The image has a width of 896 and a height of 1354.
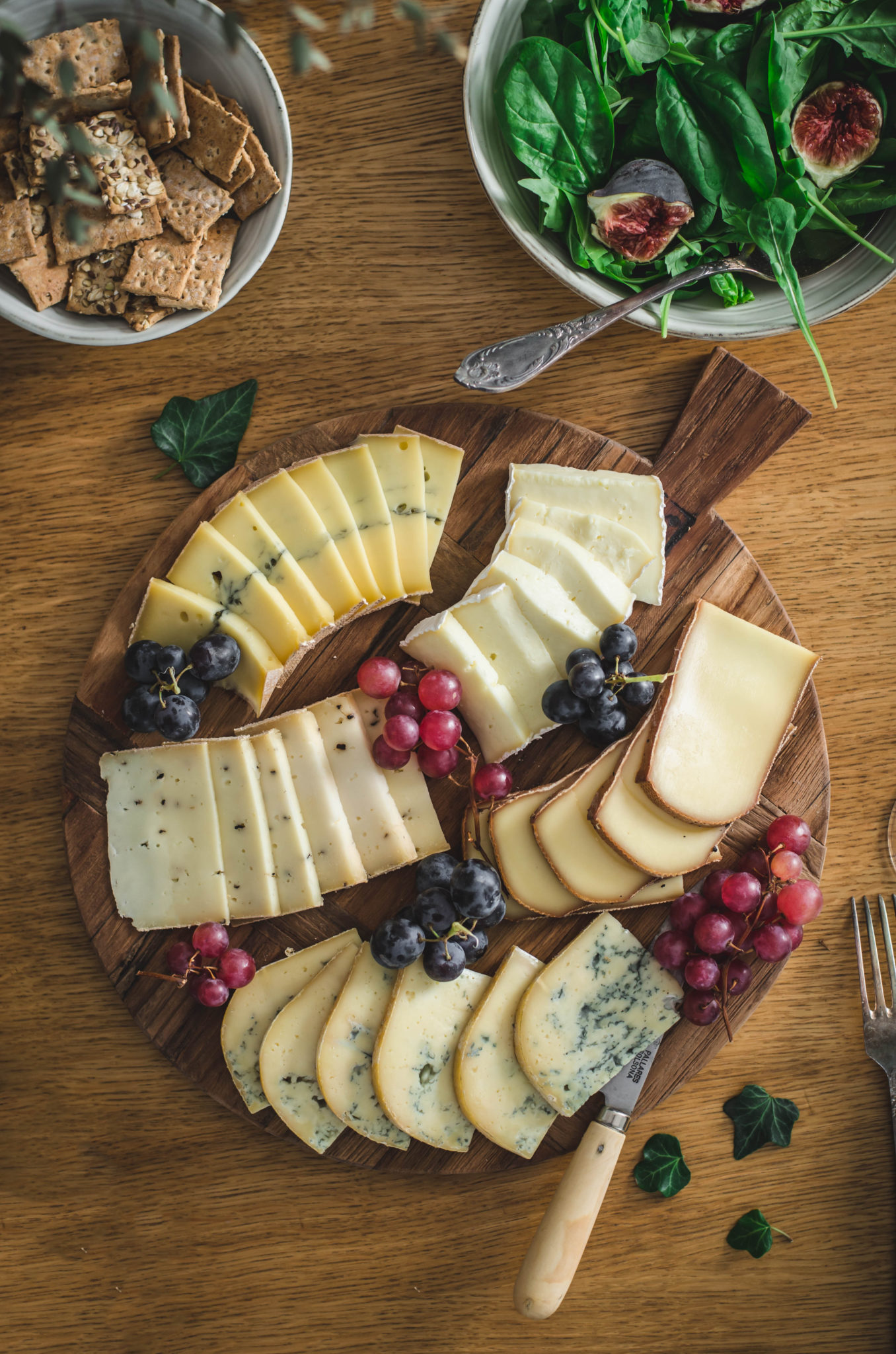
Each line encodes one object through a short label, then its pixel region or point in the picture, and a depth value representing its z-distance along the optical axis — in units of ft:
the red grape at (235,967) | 3.27
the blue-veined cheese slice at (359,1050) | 3.28
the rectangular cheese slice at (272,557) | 3.29
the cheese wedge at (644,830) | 3.27
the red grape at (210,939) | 3.27
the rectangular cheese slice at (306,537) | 3.29
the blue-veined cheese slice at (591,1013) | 3.28
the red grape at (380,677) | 3.27
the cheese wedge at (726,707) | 3.29
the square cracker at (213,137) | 3.13
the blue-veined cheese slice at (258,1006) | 3.31
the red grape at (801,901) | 3.28
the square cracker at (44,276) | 3.13
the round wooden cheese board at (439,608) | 3.33
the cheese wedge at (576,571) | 3.29
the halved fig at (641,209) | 3.10
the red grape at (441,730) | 3.25
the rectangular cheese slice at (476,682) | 3.26
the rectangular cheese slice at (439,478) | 3.33
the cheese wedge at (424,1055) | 3.27
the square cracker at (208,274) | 3.19
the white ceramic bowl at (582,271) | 3.16
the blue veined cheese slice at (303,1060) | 3.29
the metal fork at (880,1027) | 3.39
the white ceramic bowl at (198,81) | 3.12
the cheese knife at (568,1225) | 3.23
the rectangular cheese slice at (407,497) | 3.32
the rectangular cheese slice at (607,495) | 3.33
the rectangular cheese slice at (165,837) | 3.28
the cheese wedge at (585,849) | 3.28
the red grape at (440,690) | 3.24
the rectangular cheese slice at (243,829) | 3.27
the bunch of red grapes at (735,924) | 3.27
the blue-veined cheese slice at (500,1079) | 3.29
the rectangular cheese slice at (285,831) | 3.28
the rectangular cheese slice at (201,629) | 3.28
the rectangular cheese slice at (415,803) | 3.32
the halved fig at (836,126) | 3.10
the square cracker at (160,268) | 3.16
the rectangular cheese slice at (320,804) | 3.29
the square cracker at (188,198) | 3.17
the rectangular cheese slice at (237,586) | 3.28
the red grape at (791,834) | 3.30
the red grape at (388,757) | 3.29
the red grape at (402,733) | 3.25
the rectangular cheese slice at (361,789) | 3.30
